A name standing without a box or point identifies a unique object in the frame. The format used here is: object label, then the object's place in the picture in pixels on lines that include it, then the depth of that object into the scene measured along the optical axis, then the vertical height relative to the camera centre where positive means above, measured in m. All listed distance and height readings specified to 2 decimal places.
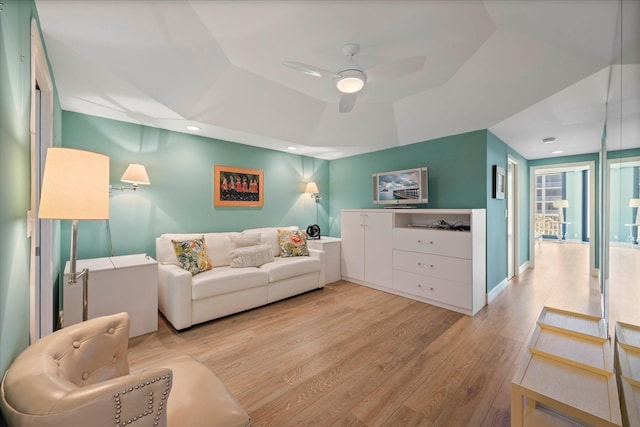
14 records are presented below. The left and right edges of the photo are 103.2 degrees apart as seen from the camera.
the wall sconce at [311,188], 4.76 +0.48
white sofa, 2.67 -0.81
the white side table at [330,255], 4.32 -0.71
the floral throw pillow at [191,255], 2.96 -0.49
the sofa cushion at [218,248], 3.40 -0.46
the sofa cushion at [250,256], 3.28 -0.56
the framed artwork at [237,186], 3.87 +0.44
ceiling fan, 1.84 +1.10
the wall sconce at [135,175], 2.79 +0.43
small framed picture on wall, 3.53 +0.45
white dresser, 3.08 -0.56
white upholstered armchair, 0.70 -0.56
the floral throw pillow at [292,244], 3.94 -0.47
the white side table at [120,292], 2.33 -0.75
